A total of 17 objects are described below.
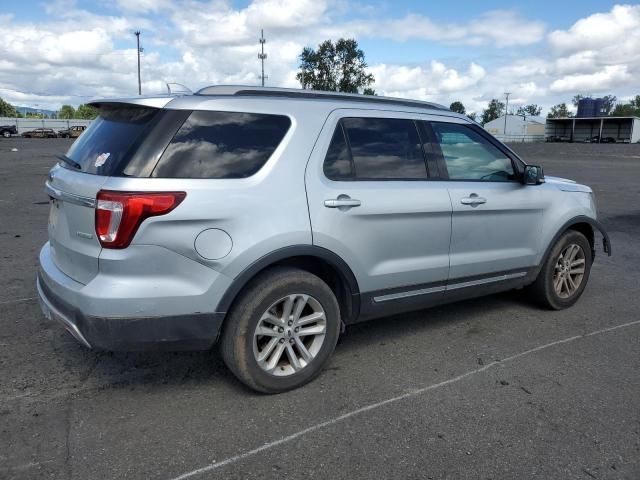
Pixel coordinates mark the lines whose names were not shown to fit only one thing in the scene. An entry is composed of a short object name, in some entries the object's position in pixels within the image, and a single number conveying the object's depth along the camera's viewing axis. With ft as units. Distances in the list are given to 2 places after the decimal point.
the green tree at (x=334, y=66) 283.18
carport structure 254.06
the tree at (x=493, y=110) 485.97
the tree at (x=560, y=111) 465.47
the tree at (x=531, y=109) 526.57
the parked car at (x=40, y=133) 207.41
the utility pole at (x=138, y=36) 217.36
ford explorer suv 9.82
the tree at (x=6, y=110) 303.68
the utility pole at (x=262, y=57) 211.41
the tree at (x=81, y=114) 312.91
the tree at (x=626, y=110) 388.16
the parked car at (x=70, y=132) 213.58
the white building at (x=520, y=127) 296.94
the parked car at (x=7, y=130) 202.59
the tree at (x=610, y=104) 458.50
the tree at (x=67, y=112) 377.30
